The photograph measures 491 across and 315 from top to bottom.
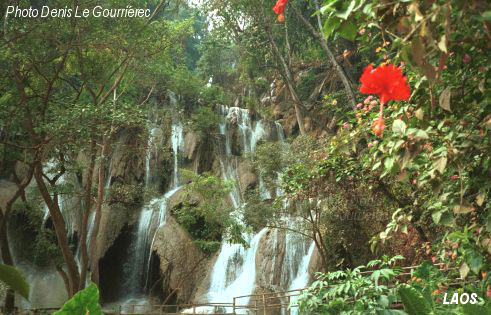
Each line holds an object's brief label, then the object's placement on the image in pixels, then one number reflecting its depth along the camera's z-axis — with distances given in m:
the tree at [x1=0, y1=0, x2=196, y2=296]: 7.87
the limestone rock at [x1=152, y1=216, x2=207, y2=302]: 14.73
